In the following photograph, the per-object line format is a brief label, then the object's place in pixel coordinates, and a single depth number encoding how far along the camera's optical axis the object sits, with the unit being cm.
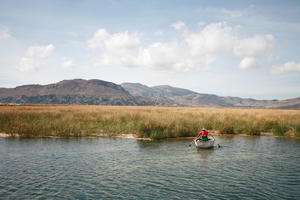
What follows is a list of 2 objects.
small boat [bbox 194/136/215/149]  2059
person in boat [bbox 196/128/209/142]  2144
